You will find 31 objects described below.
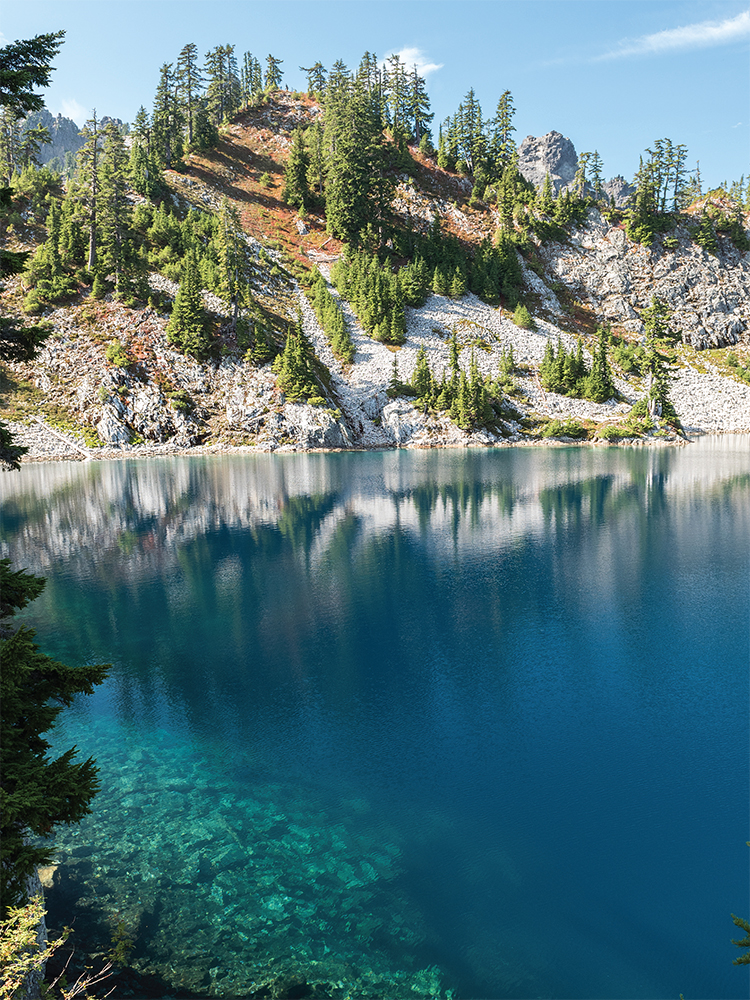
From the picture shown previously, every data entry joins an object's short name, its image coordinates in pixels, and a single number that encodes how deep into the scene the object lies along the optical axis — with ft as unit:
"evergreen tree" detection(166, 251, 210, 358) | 324.19
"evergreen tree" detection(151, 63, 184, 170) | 429.79
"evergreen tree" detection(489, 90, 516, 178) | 529.04
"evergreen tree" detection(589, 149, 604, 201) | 568.00
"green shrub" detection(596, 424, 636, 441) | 354.54
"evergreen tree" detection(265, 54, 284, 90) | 592.19
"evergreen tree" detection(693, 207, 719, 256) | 496.64
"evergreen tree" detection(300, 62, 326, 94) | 577.43
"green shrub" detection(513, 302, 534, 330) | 410.10
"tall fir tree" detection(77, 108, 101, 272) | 338.13
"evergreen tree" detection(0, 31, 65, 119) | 35.29
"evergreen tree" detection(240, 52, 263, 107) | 599.98
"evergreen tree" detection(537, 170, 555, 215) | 494.18
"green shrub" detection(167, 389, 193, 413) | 312.91
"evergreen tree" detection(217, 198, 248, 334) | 345.92
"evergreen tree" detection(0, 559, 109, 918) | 28.50
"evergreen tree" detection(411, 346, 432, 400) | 349.20
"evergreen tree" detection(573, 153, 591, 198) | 526.57
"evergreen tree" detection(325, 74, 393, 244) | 430.61
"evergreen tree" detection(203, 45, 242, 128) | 528.63
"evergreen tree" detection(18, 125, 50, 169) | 350.64
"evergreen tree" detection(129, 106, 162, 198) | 389.60
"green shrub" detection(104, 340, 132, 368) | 306.96
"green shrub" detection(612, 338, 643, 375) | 406.21
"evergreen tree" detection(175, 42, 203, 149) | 460.14
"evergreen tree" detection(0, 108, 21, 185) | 368.07
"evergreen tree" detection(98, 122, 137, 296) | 333.21
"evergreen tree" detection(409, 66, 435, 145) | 547.90
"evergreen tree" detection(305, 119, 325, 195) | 463.42
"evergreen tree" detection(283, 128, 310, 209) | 453.17
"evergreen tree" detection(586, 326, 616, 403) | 371.56
